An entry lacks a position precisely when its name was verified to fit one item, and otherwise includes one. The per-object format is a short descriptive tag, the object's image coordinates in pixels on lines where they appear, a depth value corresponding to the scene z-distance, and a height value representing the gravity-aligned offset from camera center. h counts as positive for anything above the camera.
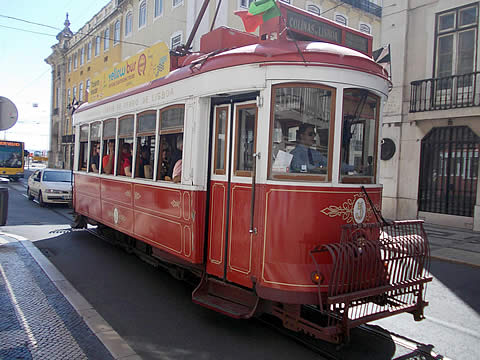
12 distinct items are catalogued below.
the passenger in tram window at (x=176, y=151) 5.47 +0.23
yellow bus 30.02 +0.16
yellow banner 5.92 +1.56
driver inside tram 4.28 +0.19
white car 15.54 -0.91
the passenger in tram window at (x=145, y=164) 6.31 +0.04
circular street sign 6.79 +0.78
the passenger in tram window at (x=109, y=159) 7.72 +0.12
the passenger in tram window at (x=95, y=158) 8.62 +0.14
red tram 4.13 -0.12
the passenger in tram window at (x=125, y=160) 7.04 +0.10
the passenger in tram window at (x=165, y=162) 5.77 +0.08
